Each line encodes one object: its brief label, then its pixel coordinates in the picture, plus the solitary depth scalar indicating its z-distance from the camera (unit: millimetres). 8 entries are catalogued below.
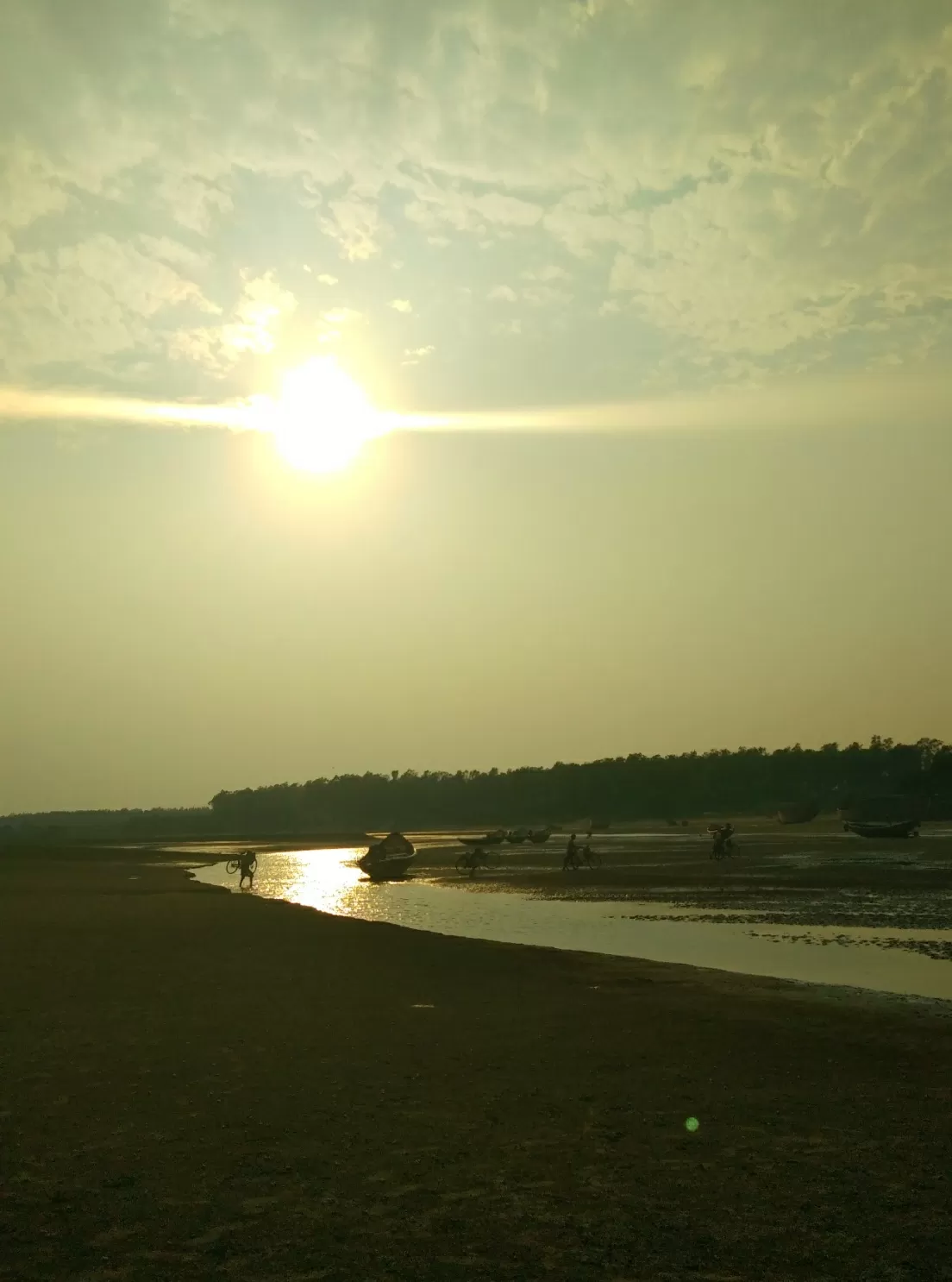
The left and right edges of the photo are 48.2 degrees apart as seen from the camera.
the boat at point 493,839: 96688
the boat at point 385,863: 58250
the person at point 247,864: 54344
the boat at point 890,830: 74625
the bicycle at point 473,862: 61031
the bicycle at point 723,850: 61594
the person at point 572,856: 57594
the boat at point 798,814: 115625
